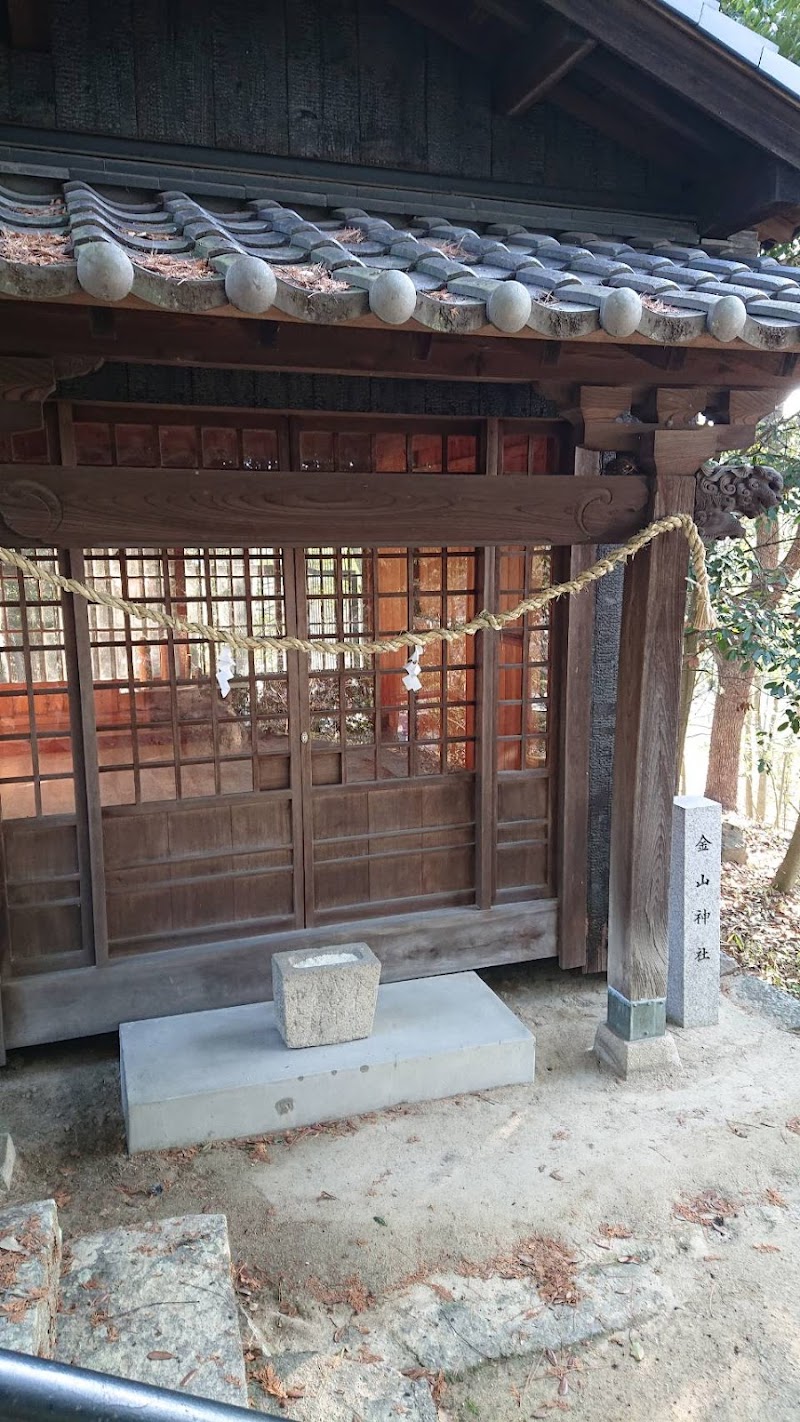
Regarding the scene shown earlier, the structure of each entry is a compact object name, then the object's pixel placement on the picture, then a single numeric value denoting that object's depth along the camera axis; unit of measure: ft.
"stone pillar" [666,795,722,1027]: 17.84
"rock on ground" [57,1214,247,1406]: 8.61
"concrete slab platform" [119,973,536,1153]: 14.11
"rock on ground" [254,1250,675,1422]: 9.68
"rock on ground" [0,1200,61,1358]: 8.00
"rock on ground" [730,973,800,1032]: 18.26
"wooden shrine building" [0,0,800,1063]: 10.91
